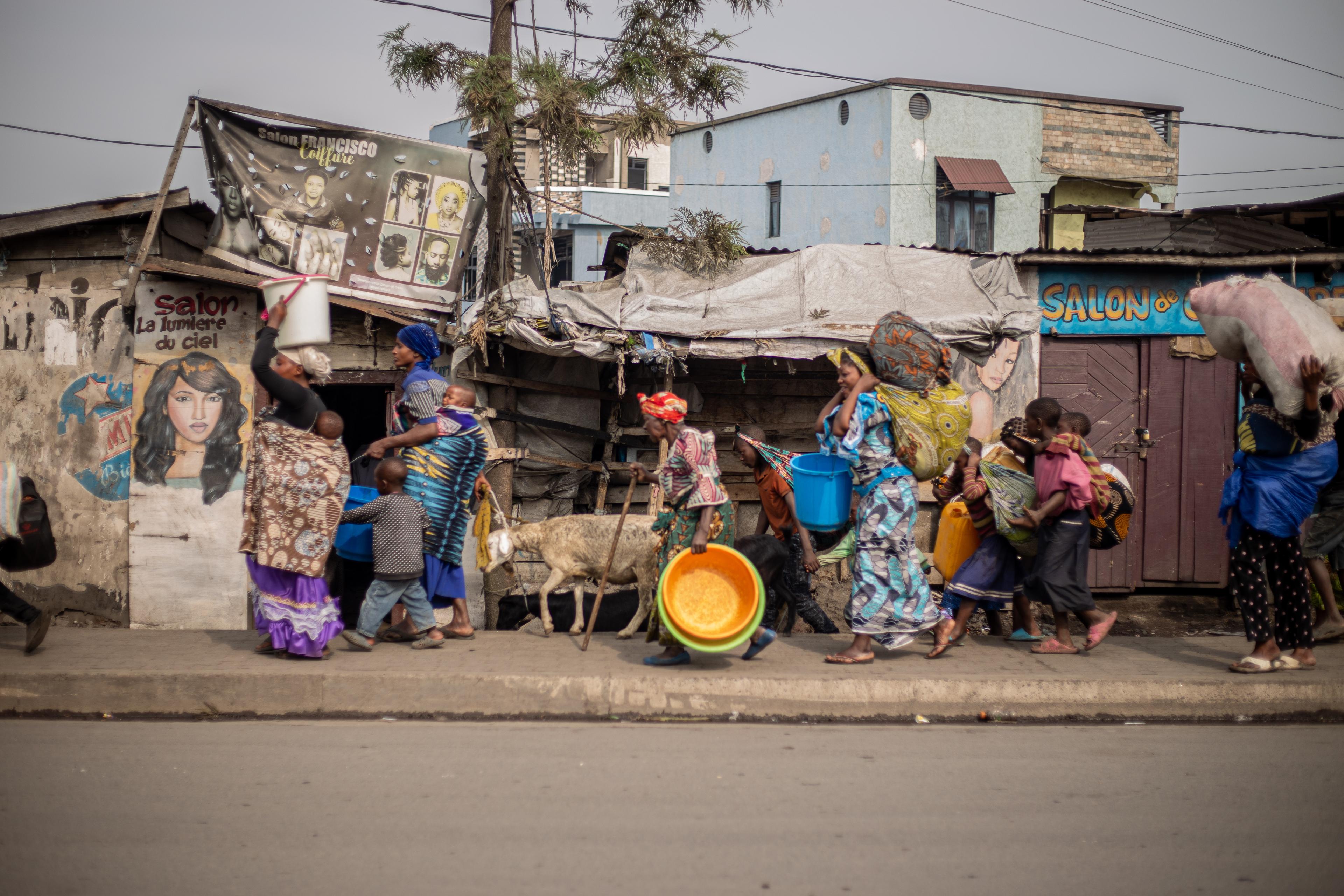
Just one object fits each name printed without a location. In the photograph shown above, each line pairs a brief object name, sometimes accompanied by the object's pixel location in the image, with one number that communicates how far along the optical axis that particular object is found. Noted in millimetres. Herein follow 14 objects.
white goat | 7359
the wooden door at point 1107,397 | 10031
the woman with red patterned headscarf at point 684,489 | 5820
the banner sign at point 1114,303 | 9992
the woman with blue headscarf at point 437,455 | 6383
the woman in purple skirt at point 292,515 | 5664
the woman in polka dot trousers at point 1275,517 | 5656
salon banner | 8383
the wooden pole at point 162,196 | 8023
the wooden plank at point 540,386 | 9195
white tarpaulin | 8797
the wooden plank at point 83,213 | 8430
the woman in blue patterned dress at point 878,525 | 5758
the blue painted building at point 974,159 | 24875
